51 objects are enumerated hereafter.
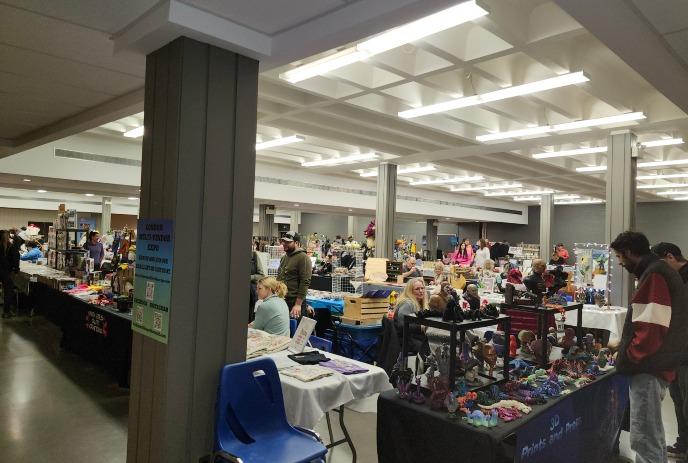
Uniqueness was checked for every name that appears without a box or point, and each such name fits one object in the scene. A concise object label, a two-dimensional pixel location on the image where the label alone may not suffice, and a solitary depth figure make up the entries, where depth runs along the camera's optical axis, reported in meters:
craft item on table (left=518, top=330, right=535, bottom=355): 3.32
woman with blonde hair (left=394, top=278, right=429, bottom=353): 4.38
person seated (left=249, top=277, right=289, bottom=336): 4.16
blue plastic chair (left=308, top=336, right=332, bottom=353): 3.84
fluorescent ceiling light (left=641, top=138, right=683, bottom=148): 7.49
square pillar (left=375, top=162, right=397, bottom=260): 10.23
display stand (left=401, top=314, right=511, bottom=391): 2.37
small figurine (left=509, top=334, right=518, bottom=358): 3.28
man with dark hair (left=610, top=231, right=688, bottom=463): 2.81
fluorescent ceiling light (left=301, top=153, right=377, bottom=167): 9.80
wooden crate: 5.66
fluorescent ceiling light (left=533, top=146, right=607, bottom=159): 8.67
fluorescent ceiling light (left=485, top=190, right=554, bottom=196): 16.38
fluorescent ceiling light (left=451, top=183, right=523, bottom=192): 14.93
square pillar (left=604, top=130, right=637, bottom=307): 6.70
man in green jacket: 5.58
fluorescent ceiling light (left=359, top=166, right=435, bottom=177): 11.61
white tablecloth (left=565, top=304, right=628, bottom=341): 5.88
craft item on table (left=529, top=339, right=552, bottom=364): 3.11
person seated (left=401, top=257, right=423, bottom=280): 7.69
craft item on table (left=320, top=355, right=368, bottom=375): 2.99
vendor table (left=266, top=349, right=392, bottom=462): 2.72
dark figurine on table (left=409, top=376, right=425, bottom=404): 2.43
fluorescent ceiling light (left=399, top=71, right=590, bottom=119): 4.80
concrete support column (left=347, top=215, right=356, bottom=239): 22.84
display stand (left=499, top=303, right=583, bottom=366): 3.03
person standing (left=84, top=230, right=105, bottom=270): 8.95
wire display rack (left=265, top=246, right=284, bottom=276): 8.70
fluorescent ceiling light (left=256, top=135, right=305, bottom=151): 8.28
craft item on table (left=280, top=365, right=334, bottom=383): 2.84
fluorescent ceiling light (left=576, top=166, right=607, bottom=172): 10.81
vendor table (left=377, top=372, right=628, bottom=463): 2.13
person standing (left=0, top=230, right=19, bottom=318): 8.30
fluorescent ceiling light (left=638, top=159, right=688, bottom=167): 9.31
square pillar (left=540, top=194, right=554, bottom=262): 16.72
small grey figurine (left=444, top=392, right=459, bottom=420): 2.26
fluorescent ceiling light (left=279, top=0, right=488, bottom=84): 3.63
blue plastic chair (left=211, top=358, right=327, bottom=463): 2.42
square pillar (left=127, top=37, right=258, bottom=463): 2.54
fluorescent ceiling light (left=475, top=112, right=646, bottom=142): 6.09
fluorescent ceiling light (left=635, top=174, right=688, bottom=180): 11.27
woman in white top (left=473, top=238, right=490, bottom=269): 10.72
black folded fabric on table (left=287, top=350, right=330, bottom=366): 3.18
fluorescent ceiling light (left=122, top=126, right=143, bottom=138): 8.11
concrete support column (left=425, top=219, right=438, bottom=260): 20.72
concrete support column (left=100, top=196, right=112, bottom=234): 17.62
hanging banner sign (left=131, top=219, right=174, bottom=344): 2.55
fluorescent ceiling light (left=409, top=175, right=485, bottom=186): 13.31
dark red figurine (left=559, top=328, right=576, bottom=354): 3.43
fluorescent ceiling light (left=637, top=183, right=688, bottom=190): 13.39
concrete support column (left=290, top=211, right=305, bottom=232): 25.25
